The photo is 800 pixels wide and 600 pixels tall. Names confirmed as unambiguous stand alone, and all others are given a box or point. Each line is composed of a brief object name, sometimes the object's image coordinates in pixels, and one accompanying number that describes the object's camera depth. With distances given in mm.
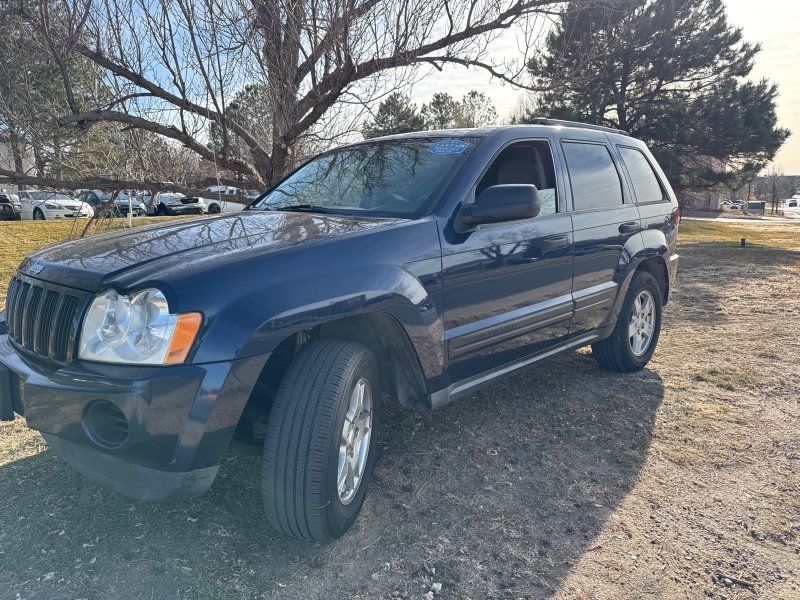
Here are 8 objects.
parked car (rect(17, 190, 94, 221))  25020
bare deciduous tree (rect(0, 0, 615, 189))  5828
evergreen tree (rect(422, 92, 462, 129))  32562
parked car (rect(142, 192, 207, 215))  29344
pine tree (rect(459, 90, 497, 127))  33969
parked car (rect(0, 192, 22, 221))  25391
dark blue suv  2082
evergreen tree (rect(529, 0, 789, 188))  20453
